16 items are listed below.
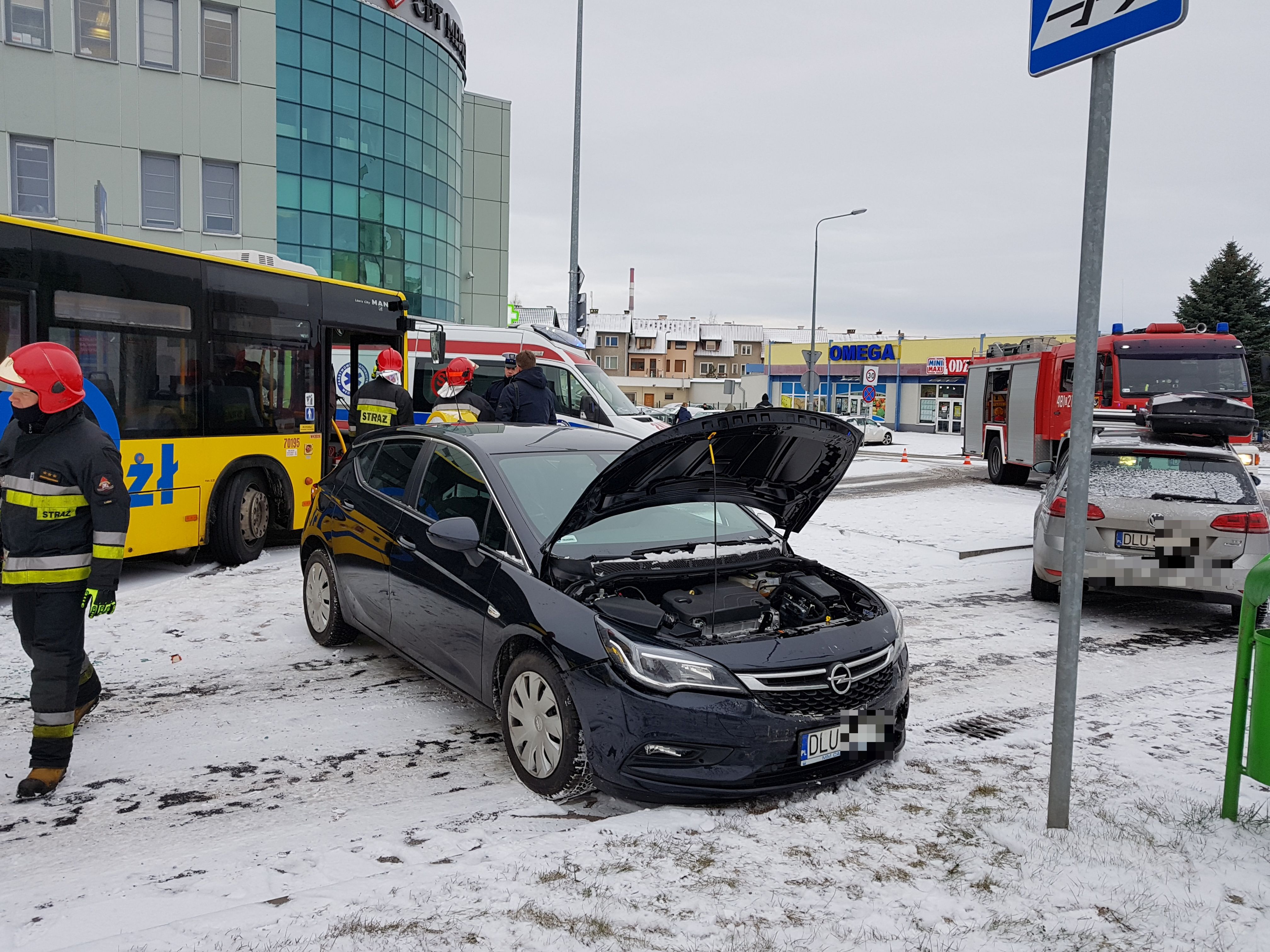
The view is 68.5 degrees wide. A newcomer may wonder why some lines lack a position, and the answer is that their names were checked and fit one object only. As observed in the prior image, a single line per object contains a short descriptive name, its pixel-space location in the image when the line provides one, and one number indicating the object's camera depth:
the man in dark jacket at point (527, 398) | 9.47
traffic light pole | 19.02
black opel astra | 3.65
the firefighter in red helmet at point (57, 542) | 3.96
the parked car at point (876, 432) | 37.44
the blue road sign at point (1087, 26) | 2.98
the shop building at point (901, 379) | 56.56
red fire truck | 15.40
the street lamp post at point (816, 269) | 37.50
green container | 3.46
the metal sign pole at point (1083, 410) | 3.23
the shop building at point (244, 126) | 24.64
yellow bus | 7.23
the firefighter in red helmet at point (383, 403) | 9.34
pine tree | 42.25
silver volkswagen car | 6.77
